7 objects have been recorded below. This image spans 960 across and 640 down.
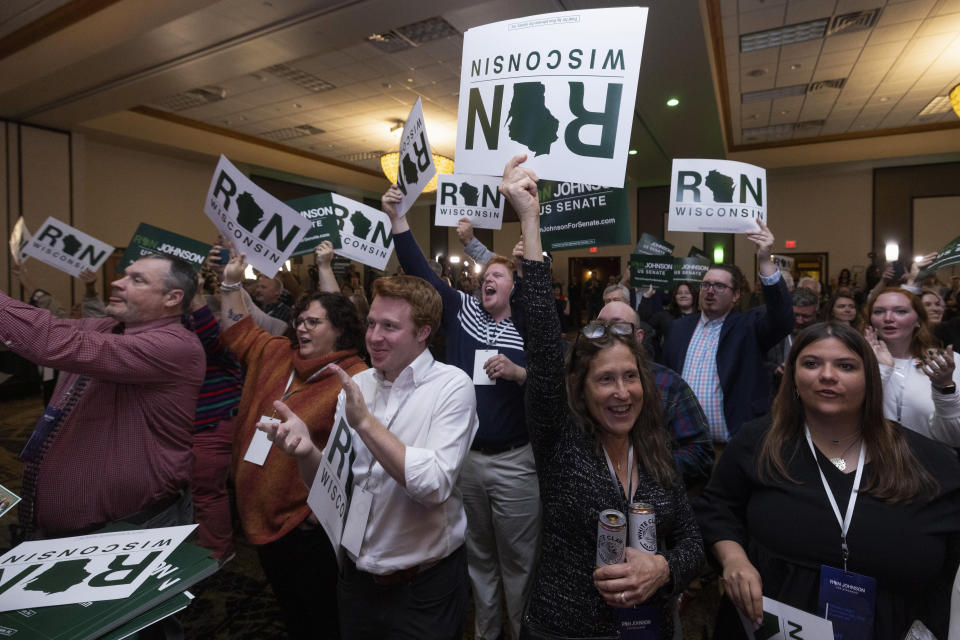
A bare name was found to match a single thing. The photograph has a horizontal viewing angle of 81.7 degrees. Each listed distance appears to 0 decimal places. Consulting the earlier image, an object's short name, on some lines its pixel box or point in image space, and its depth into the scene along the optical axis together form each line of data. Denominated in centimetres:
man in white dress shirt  148
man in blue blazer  279
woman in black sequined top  142
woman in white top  191
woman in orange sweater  199
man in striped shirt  234
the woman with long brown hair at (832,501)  133
